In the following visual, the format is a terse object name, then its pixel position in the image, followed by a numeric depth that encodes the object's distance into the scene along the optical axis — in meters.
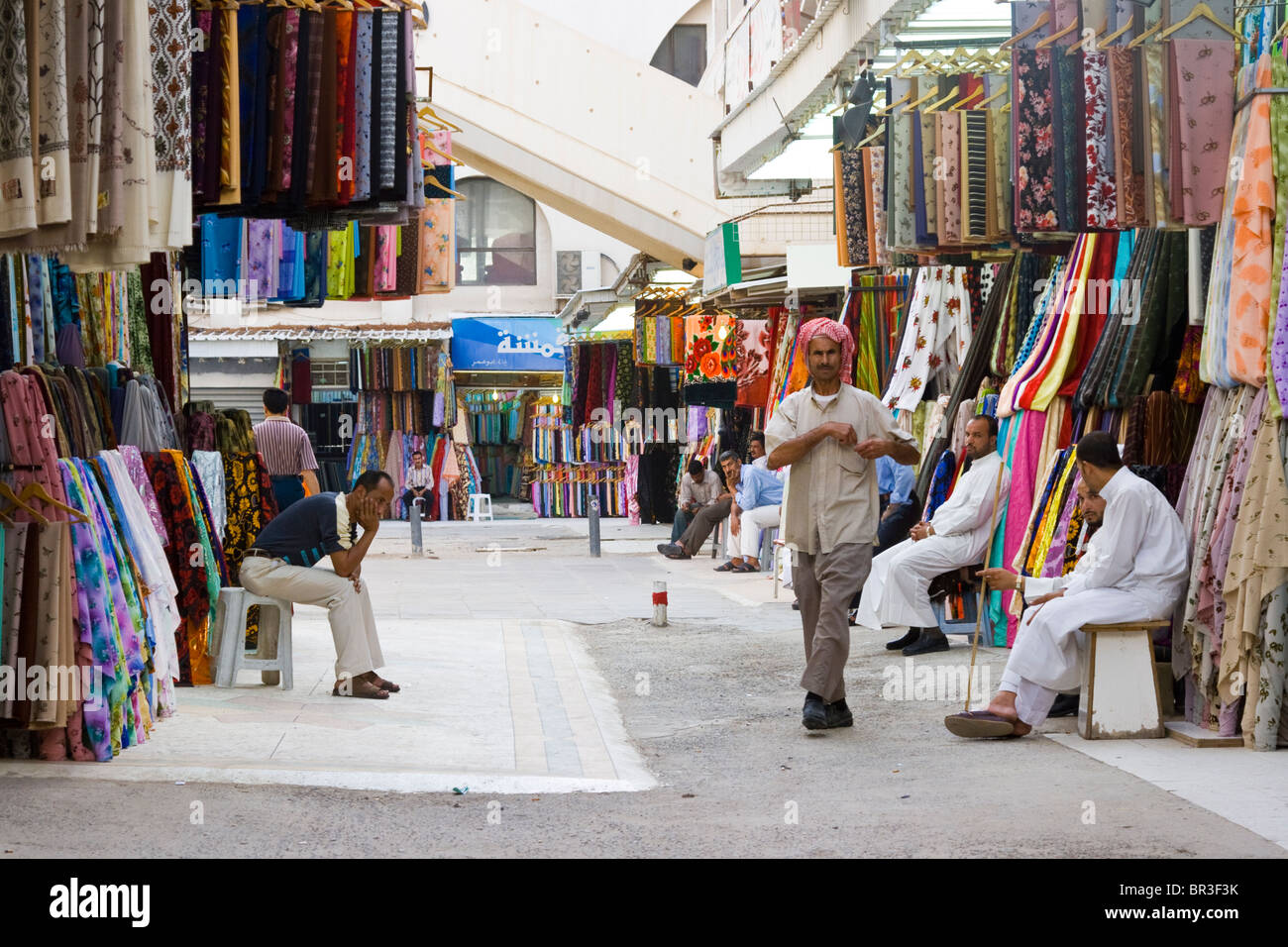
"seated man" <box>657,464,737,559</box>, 19.45
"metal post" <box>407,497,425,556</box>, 20.98
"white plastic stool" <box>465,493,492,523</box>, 29.31
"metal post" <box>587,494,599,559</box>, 20.14
